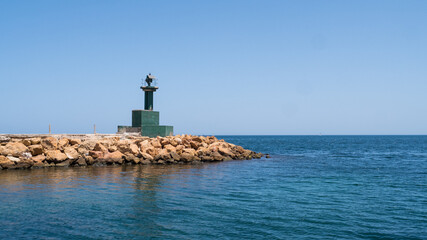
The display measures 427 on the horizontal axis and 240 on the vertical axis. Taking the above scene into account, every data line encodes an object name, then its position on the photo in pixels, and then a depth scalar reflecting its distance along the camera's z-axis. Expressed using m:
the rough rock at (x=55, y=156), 22.88
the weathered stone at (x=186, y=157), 28.08
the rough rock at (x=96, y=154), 24.58
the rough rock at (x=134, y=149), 26.17
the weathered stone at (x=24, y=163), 21.61
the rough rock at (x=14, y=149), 22.08
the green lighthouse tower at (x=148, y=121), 32.38
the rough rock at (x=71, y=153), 23.62
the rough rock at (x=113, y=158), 24.61
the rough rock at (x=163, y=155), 26.75
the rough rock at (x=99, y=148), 25.30
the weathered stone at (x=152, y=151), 27.02
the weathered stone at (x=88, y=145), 25.28
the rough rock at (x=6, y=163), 21.06
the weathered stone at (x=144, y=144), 27.59
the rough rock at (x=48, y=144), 23.89
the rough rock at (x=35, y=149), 22.83
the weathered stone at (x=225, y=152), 32.36
